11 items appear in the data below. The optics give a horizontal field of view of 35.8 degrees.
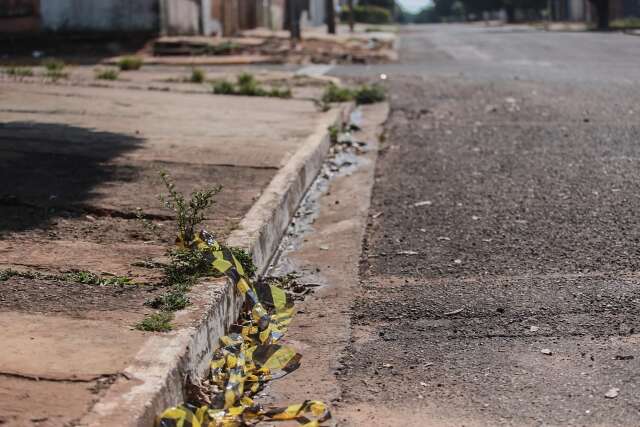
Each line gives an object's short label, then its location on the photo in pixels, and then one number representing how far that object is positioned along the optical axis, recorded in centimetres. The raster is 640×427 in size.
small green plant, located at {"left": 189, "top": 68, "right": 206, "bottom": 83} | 1256
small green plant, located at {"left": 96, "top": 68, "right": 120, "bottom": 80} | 1258
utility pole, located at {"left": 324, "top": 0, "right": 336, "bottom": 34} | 3067
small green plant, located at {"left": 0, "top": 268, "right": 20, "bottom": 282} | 397
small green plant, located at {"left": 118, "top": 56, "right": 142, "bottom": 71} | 1509
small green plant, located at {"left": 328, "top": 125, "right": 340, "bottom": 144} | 852
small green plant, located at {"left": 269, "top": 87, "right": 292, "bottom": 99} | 1103
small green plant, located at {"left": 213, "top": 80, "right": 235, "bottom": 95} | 1120
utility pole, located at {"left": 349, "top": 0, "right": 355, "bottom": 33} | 3618
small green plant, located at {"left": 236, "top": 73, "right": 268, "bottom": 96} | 1115
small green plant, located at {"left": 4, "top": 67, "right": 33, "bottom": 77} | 1197
